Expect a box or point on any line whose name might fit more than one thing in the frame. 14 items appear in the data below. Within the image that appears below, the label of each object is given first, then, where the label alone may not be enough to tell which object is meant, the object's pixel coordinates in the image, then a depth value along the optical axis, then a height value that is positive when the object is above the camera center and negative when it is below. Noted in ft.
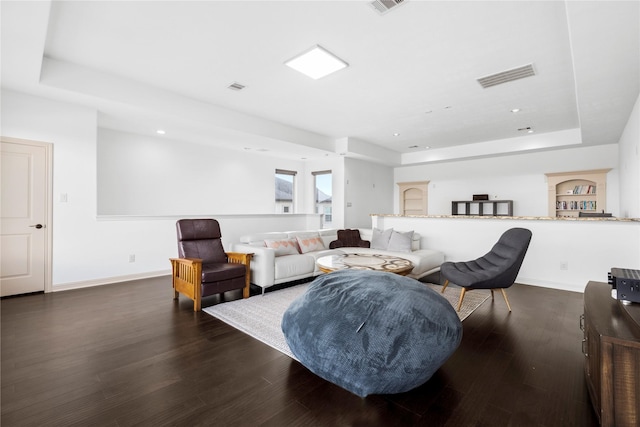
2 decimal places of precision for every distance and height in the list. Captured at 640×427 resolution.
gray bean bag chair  5.76 -2.45
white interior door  12.30 -0.25
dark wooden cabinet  4.42 -2.31
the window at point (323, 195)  27.22 +1.67
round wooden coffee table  11.49 -2.04
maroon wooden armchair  11.44 -2.19
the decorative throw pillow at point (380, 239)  18.24 -1.54
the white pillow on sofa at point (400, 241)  17.22 -1.60
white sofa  13.43 -2.20
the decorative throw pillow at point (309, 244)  16.46 -1.70
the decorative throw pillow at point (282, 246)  14.97 -1.67
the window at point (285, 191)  28.17 +2.13
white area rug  8.93 -3.56
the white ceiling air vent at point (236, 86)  13.32 +5.67
